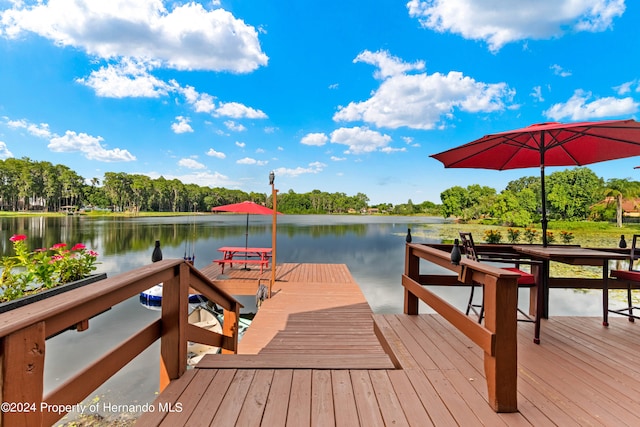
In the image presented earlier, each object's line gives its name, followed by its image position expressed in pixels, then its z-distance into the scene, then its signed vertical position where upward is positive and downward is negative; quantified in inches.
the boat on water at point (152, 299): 311.3 -101.4
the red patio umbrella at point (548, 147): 101.3 +29.4
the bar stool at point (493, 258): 97.8 -17.7
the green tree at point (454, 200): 1776.6 +84.1
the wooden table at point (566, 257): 99.6 -15.9
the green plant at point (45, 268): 114.6 -28.7
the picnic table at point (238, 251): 337.1 -56.5
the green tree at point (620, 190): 1031.6 +94.1
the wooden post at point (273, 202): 273.0 +8.0
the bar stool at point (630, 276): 107.7 -24.3
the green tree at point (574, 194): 1382.9 +100.2
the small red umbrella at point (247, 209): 326.3 +2.0
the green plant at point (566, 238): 500.8 -43.9
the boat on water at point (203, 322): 215.0 -97.2
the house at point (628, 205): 1201.3 +47.2
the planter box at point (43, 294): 101.7 -35.8
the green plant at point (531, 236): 636.6 -60.5
